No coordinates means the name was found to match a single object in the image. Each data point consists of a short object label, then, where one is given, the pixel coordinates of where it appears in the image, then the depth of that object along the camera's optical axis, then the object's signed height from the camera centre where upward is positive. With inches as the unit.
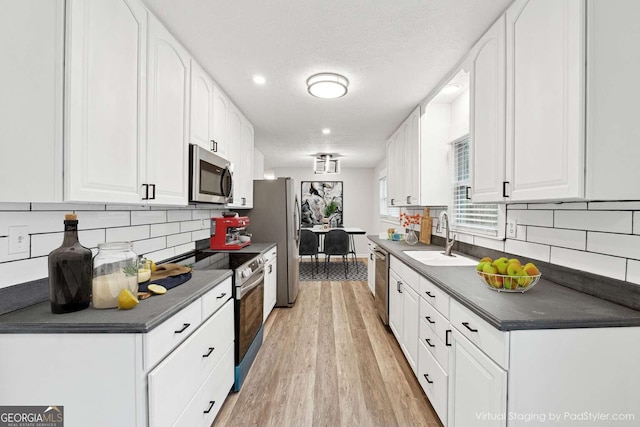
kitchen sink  88.6 -15.2
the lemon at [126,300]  45.2 -14.6
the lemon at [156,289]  53.6 -15.2
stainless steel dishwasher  116.8 -31.3
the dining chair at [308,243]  223.8 -24.7
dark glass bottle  42.4 -9.6
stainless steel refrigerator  145.9 -6.3
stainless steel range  79.5 -25.8
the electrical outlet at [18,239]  45.4 -5.1
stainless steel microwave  79.9 +10.6
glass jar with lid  45.6 -10.6
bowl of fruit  52.8 -11.7
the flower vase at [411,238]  129.8 -11.5
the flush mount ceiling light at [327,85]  92.5 +42.6
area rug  209.6 -48.2
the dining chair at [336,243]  219.6 -23.9
